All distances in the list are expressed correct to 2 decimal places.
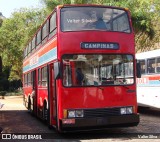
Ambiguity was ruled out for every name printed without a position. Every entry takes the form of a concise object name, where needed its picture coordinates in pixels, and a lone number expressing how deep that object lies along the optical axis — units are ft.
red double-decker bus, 33.83
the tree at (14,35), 150.14
